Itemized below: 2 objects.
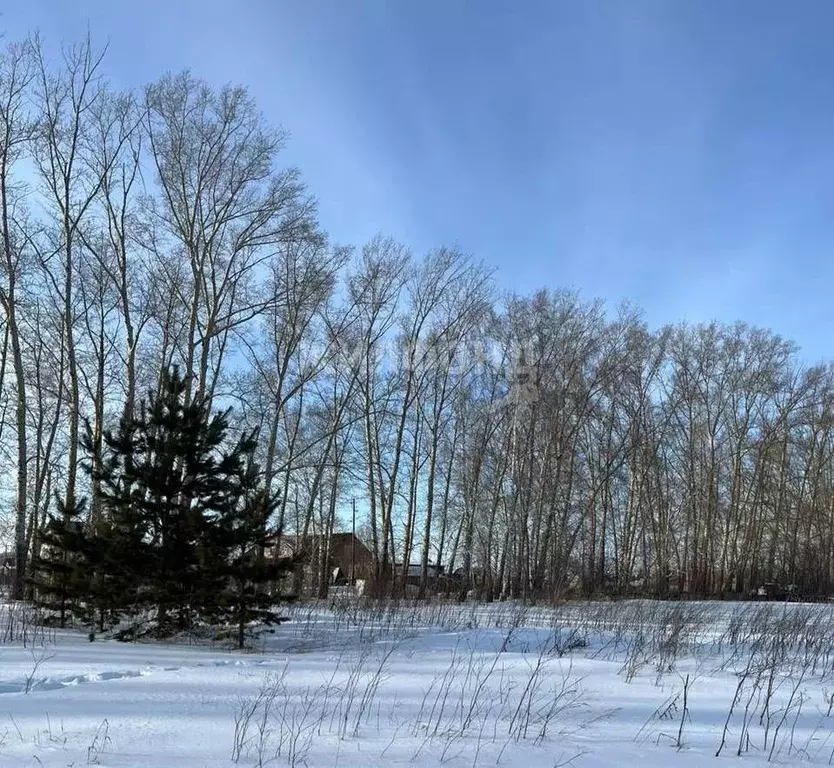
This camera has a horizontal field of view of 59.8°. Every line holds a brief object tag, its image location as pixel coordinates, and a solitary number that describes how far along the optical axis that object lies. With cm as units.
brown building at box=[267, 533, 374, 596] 2174
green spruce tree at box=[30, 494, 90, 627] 1009
